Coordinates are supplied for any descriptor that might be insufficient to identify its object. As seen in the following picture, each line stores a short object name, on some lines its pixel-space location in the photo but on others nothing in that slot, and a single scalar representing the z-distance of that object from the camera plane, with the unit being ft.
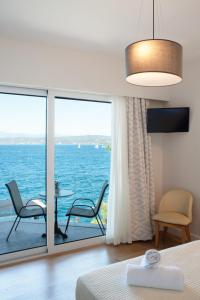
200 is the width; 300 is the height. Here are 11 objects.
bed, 5.18
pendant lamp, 5.16
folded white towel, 5.40
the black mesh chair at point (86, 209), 12.21
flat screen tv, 12.43
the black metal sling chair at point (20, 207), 10.70
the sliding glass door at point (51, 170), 10.69
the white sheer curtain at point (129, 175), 12.25
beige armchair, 11.20
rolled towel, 5.81
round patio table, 11.77
